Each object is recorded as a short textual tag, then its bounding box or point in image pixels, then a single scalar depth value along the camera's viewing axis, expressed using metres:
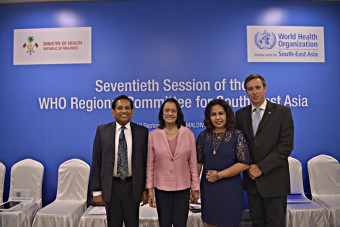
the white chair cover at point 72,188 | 3.24
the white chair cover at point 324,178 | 3.45
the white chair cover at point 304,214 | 3.02
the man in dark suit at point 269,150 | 2.20
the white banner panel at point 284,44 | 3.73
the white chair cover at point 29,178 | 3.55
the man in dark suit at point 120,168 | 2.25
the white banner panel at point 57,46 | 3.77
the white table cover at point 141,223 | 2.96
